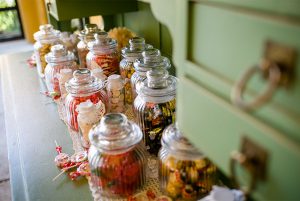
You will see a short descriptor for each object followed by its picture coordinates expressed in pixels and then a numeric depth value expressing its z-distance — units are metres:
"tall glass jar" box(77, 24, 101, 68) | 1.41
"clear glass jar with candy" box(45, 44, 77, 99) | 1.26
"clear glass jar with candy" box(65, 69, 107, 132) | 0.98
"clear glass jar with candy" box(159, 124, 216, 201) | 0.67
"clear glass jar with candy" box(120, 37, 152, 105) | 1.14
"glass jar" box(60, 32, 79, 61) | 1.58
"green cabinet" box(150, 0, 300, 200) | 0.32
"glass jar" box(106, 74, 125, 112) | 1.06
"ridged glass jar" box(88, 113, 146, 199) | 0.69
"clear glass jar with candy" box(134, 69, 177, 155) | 0.84
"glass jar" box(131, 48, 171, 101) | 1.02
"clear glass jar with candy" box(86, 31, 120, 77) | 1.22
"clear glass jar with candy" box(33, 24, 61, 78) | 1.45
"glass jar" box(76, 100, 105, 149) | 0.87
